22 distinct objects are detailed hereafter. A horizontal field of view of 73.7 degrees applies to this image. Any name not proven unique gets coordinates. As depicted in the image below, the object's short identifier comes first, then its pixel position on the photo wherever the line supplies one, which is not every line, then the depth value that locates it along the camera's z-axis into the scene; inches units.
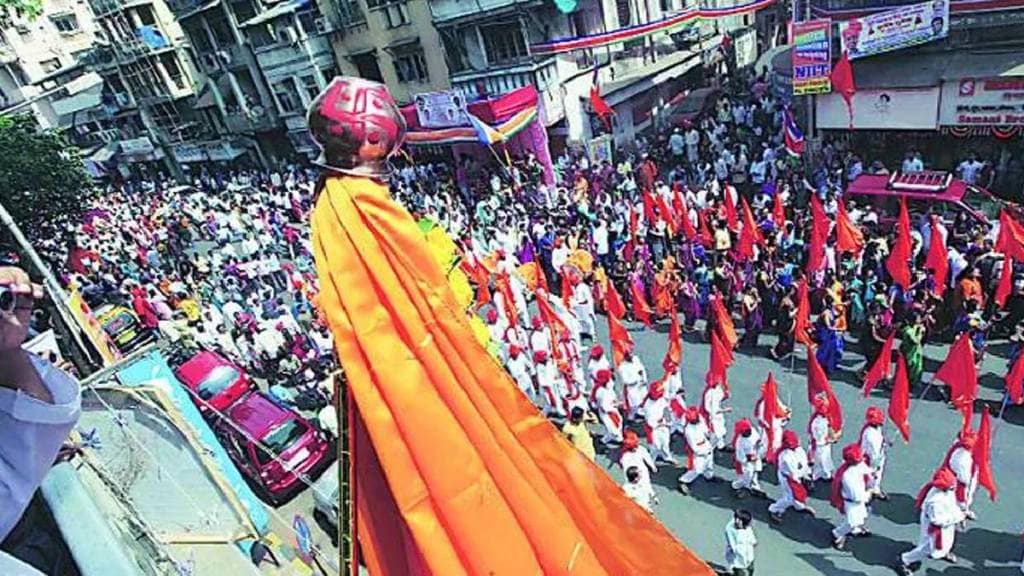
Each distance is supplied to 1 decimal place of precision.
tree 759.7
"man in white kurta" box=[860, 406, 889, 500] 297.9
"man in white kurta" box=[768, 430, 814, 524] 309.1
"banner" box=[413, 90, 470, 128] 872.9
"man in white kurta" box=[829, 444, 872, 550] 286.0
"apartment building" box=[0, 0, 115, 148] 1763.0
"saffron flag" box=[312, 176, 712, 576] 76.1
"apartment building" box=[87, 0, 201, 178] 1556.3
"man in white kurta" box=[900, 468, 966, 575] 264.7
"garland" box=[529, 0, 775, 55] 818.8
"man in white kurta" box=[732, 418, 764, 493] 329.7
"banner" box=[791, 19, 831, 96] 620.4
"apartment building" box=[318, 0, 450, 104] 981.8
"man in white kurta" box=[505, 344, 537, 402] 456.1
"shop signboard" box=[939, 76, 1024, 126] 551.2
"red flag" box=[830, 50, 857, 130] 605.0
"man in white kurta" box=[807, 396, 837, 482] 317.2
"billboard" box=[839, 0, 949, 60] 584.1
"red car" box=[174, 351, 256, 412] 483.2
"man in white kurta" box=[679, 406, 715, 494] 347.6
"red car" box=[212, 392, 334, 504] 427.2
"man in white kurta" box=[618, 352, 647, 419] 403.2
